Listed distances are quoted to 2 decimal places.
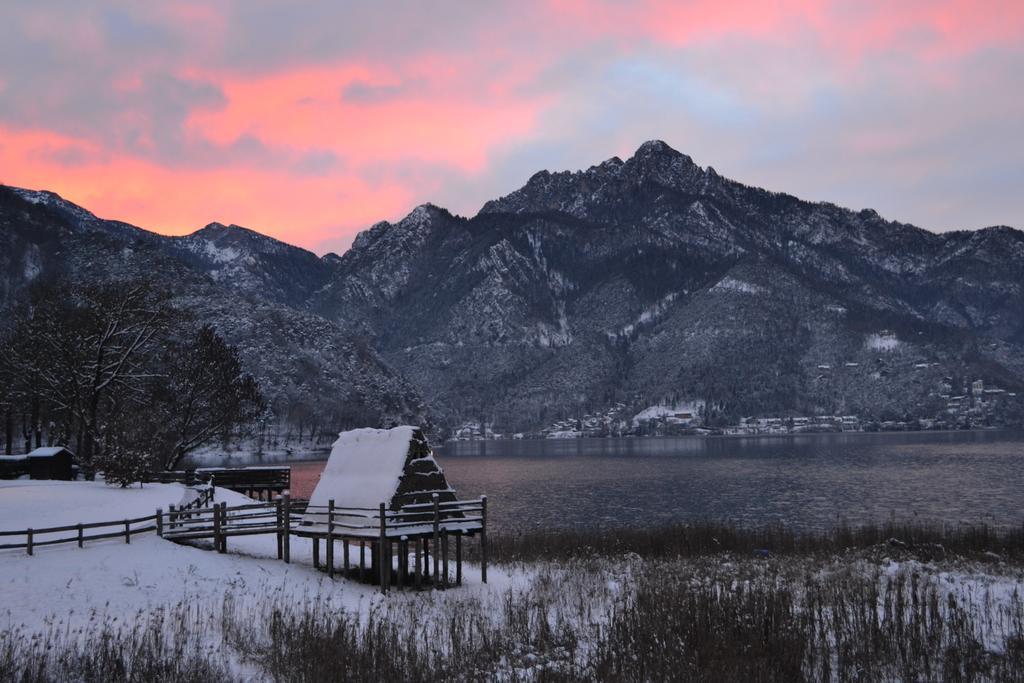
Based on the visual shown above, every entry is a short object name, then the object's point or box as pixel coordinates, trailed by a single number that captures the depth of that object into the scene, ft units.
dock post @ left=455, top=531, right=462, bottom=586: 91.15
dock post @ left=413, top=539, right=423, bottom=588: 87.10
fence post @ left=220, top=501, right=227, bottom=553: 91.50
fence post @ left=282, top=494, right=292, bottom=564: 92.79
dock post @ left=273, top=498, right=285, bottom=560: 93.09
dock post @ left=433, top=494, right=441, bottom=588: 89.45
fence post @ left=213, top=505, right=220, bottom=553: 91.15
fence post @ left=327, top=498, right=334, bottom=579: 88.94
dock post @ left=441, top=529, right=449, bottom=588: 90.63
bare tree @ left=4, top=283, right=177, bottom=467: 172.14
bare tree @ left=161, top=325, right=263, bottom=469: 203.62
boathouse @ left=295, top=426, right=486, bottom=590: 88.84
